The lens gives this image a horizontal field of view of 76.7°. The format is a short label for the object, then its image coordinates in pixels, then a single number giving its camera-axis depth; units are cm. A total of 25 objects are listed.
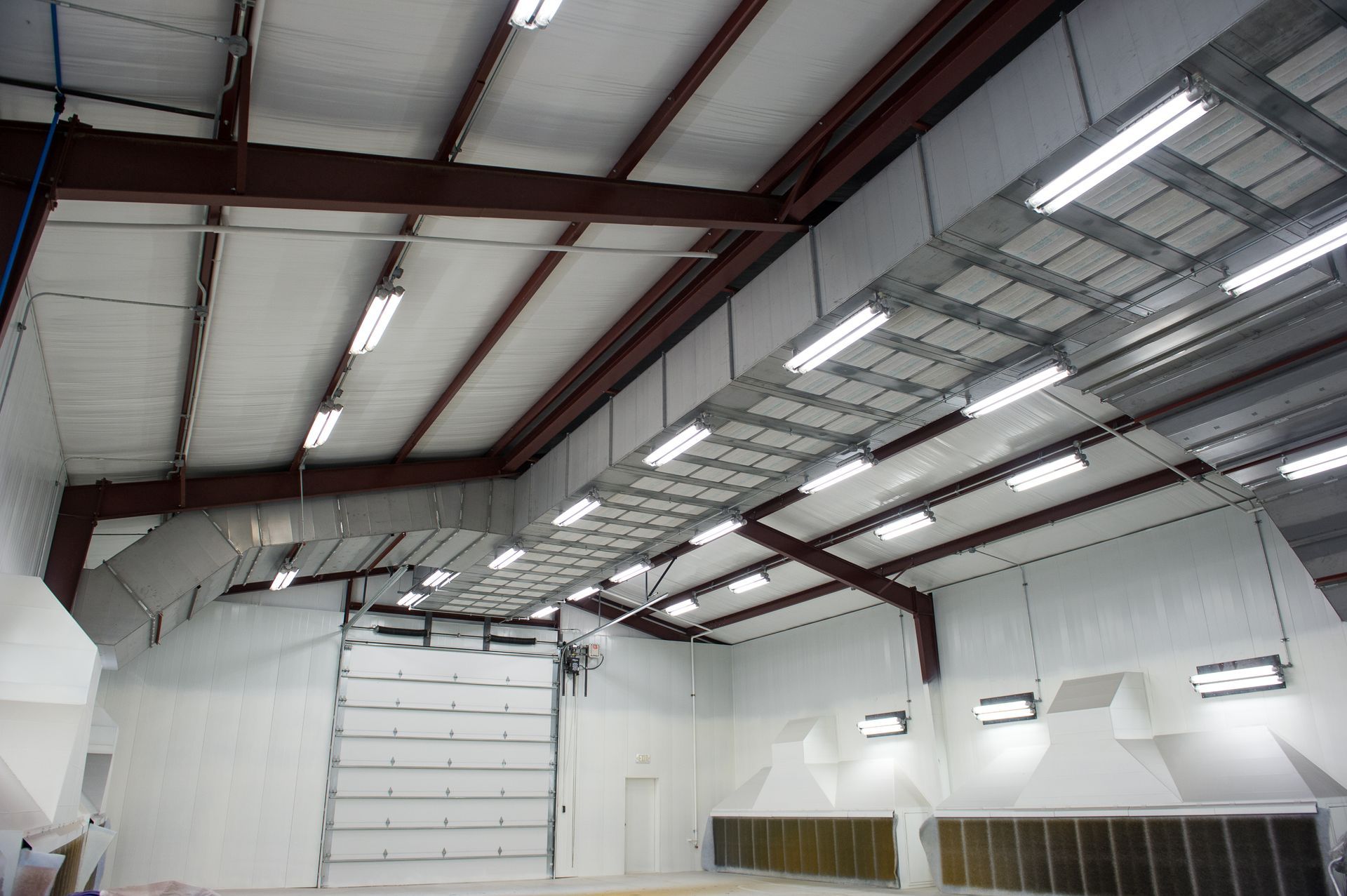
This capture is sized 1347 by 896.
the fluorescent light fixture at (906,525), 1834
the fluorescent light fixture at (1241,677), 1596
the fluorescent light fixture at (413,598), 2425
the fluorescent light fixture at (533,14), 642
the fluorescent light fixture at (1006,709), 2017
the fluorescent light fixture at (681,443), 1287
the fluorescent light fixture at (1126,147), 698
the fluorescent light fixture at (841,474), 1405
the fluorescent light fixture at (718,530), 1755
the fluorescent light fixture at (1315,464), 1199
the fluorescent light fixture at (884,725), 2380
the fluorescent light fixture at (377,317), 1015
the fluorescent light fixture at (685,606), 2583
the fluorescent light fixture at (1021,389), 1095
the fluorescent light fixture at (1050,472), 1518
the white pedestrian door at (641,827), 2817
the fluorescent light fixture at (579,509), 1600
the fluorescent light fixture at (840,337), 984
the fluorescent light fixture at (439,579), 2200
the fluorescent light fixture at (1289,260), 841
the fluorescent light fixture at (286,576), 2079
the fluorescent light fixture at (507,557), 1925
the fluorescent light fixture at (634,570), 2077
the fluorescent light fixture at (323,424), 1304
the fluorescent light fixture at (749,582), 2325
